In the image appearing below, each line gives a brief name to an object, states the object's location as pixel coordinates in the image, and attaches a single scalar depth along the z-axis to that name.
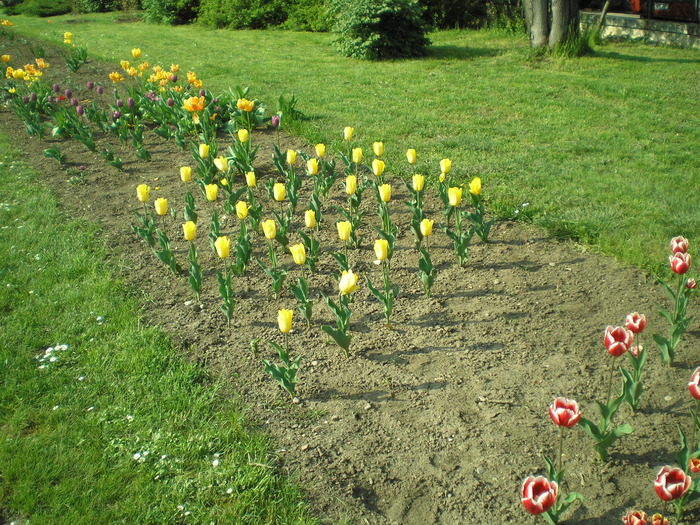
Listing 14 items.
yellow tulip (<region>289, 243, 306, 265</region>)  3.39
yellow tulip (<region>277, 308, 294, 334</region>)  2.92
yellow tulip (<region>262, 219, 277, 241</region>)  3.63
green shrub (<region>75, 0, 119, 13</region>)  24.73
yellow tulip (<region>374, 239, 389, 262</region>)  3.33
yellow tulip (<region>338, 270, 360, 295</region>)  3.08
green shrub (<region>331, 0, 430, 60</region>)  10.69
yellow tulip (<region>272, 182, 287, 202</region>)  4.21
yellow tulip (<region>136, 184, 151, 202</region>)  4.27
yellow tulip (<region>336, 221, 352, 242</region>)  3.53
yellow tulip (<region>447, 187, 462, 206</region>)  3.91
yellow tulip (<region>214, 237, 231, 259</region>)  3.59
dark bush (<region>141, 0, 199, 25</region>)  18.89
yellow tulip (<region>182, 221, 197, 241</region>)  3.64
